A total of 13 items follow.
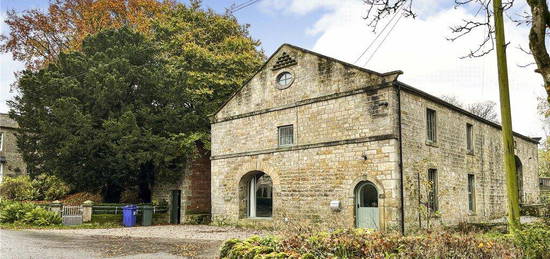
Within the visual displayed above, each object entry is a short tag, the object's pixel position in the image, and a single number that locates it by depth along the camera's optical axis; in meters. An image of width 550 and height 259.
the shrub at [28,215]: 19.59
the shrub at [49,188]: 28.73
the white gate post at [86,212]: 20.80
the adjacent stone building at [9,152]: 35.22
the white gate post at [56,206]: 20.53
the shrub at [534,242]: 6.54
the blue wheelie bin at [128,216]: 21.43
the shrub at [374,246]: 6.57
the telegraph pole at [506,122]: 7.64
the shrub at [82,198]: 26.92
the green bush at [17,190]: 27.94
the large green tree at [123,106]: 20.77
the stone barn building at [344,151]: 15.67
